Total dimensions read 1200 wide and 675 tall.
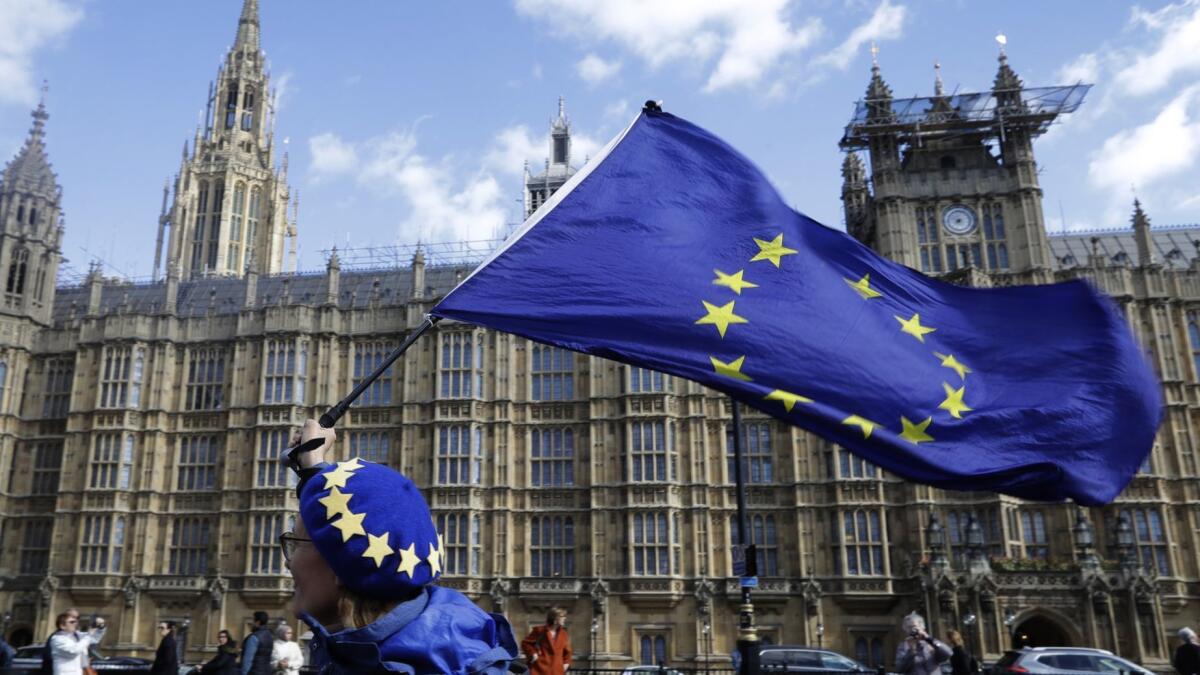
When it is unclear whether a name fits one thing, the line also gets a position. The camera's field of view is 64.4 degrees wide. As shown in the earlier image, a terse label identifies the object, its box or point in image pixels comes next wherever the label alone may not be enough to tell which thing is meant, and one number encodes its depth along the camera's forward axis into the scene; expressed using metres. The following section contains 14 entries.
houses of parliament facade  36.41
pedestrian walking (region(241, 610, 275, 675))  13.42
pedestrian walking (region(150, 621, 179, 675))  15.08
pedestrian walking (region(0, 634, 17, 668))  13.79
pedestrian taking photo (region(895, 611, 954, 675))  11.86
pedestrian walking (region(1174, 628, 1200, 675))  15.30
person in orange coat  12.23
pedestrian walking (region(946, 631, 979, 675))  16.07
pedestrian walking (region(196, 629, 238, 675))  14.66
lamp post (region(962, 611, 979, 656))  33.12
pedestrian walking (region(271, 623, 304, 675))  13.14
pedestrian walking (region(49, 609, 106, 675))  12.05
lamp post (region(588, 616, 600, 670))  36.95
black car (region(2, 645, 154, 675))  19.90
